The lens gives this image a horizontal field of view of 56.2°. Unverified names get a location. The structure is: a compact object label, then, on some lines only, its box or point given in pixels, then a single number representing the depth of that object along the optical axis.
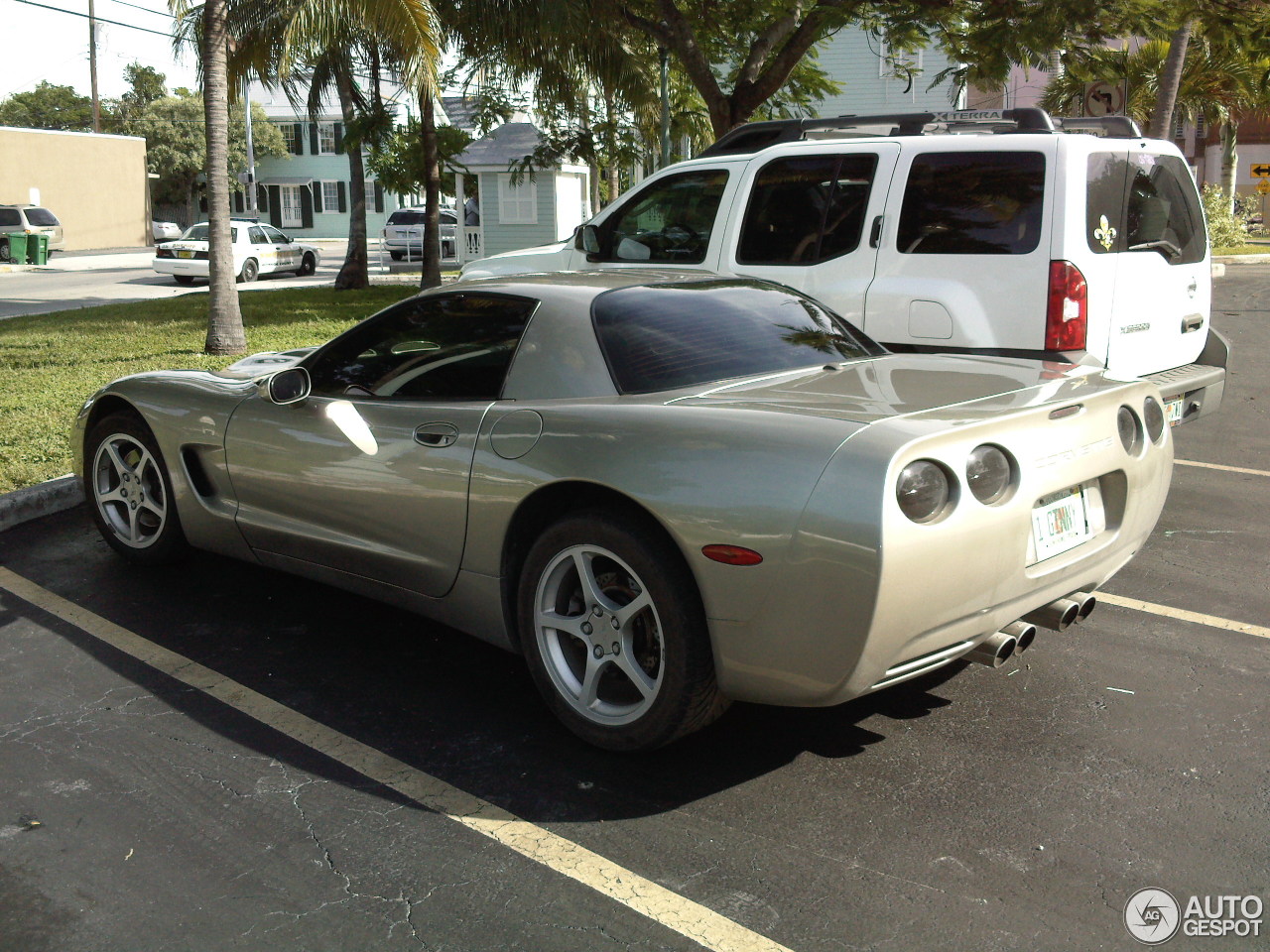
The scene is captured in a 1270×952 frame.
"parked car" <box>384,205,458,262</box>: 38.62
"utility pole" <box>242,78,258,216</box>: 44.08
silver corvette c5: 3.15
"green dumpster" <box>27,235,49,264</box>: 36.22
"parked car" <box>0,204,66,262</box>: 37.26
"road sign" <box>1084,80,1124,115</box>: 13.17
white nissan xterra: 6.07
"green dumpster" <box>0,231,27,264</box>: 36.12
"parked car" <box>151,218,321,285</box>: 30.36
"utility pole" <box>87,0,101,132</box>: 53.33
